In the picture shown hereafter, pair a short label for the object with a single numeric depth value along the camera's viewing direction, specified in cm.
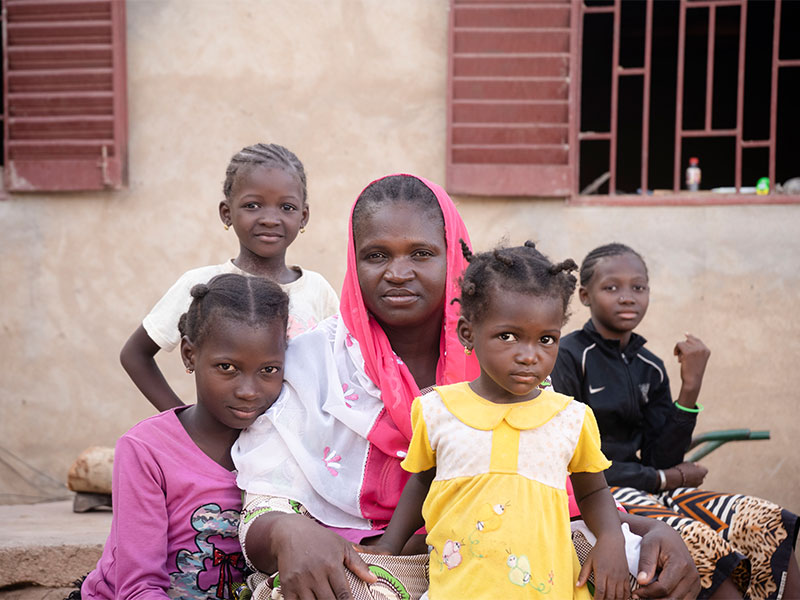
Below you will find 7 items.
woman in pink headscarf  239
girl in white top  340
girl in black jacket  307
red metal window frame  517
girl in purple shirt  235
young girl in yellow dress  208
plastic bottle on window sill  567
